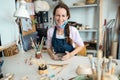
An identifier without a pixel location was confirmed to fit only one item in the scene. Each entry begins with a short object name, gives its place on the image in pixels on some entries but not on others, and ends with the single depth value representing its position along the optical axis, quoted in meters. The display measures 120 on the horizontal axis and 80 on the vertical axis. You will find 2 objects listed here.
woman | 1.53
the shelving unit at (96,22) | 2.54
